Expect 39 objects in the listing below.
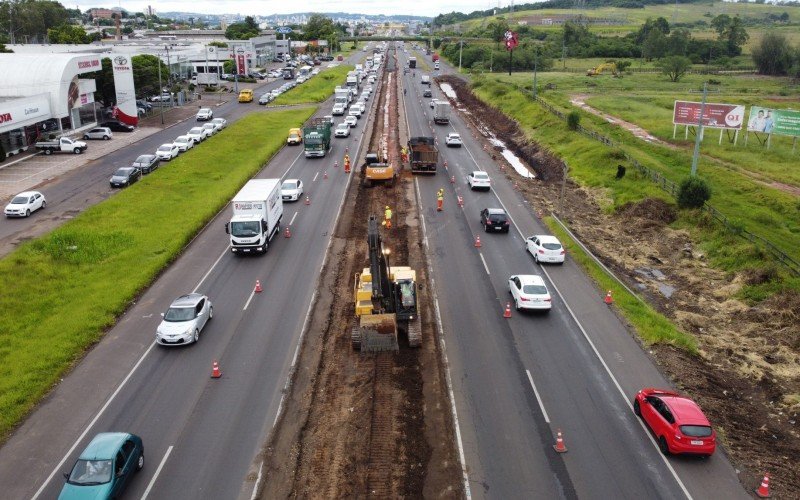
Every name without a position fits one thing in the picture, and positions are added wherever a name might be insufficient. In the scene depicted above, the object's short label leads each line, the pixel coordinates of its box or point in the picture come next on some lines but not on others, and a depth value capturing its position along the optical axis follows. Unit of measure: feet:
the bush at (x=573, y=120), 231.71
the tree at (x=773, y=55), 418.10
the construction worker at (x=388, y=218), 137.69
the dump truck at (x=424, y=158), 185.88
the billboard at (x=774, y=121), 185.06
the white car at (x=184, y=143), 212.23
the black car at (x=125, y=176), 166.79
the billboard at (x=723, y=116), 171.32
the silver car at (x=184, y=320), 85.61
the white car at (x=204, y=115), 273.95
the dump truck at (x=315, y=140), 203.62
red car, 63.26
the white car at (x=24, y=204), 140.67
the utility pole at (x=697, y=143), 144.36
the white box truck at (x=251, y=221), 117.80
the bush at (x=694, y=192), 139.95
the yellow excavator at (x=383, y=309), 84.57
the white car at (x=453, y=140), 229.86
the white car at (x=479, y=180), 169.27
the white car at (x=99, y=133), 233.14
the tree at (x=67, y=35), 441.52
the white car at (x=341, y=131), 243.60
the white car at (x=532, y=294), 96.32
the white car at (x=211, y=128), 240.63
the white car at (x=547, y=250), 117.91
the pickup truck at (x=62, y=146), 207.41
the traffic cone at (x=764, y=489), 59.47
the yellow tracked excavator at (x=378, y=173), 171.32
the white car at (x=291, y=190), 157.17
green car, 54.90
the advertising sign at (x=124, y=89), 256.11
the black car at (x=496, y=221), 135.23
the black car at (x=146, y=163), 182.31
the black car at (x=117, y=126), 251.80
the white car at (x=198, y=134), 227.65
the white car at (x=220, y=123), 253.44
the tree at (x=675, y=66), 402.93
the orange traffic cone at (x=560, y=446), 64.90
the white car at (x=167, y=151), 201.26
